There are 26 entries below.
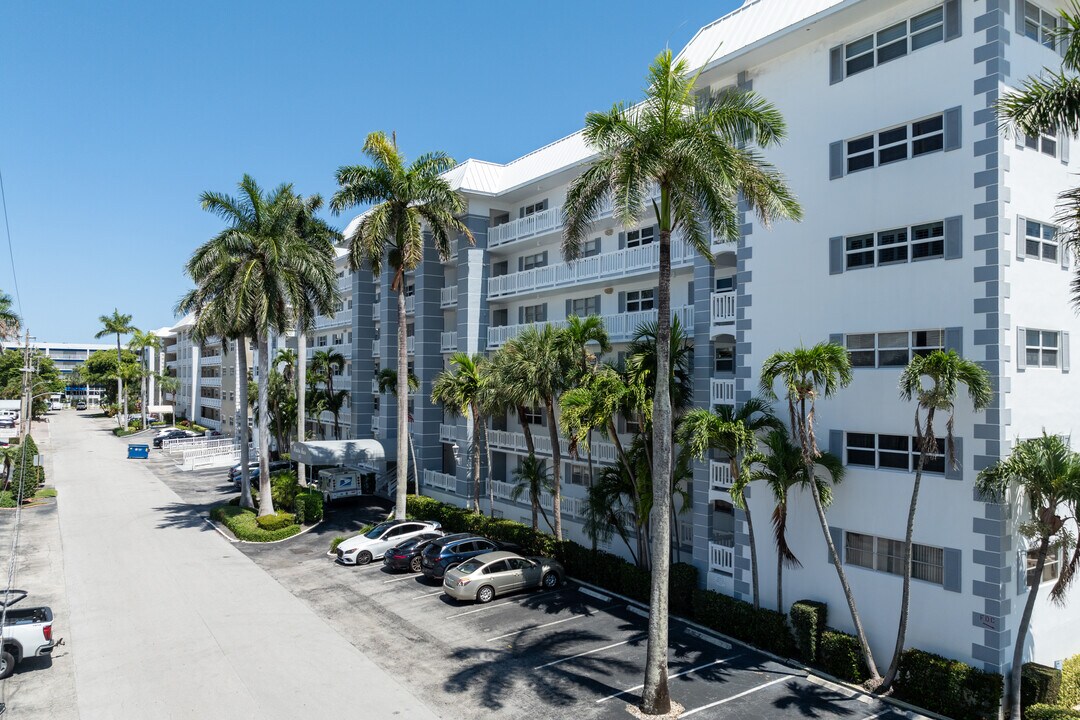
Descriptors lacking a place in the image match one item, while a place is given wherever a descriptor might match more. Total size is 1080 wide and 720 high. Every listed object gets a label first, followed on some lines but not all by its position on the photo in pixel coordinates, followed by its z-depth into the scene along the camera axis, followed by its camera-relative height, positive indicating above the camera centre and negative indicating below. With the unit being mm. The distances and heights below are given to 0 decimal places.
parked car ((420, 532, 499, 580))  24266 -6959
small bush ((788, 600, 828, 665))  17656 -7026
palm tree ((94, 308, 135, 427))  94875 +5799
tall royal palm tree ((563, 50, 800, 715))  14766 +4253
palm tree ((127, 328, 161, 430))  95688 +3560
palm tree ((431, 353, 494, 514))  28645 -941
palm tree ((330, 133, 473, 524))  28969 +7114
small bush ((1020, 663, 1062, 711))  14977 -7319
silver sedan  22266 -7277
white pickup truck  16344 -6657
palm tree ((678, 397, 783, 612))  18766 -2023
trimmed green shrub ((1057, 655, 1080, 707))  15656 -7734
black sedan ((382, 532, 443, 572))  25906 -7409
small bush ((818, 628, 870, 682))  16812 -7509
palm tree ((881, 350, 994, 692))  15047 -772
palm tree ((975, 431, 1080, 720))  14445 -2845
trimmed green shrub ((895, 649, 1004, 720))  14859 -7430
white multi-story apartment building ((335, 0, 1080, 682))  15867 +2086
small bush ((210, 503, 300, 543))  31109 -7664
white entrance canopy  38156 -5106
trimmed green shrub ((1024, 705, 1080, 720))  14344 -7636
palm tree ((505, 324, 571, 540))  24219 -201
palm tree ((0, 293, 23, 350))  55500 +3896
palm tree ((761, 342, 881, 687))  16359 -541
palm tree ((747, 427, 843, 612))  17938 -3051
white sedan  27266 -7311
